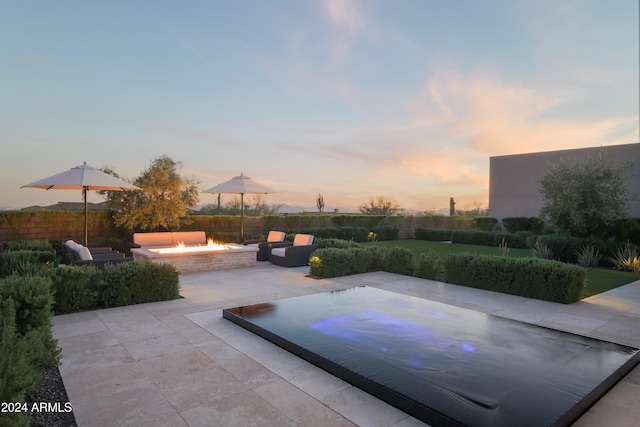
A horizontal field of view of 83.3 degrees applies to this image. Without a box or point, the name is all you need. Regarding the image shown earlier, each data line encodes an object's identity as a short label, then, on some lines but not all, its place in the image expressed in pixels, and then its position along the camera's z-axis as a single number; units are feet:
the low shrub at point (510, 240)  55.49
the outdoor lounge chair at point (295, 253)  32.50
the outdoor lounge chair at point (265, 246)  35.91
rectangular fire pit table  28.66
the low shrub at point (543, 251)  38.11
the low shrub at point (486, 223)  71.26
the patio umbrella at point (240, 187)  38.91
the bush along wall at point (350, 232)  52.65
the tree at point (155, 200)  38.86
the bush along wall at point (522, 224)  62.54
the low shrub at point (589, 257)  36.76
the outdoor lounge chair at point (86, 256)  22.44
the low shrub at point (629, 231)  38.50
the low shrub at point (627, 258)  34.25
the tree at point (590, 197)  39.22
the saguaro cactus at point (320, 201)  88.16
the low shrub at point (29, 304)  12.15
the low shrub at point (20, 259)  23.23
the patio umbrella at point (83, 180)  27.78
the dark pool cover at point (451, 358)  8.91
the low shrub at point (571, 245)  37.65
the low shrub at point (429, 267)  27.55
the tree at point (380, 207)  85.97
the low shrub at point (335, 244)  34.07
